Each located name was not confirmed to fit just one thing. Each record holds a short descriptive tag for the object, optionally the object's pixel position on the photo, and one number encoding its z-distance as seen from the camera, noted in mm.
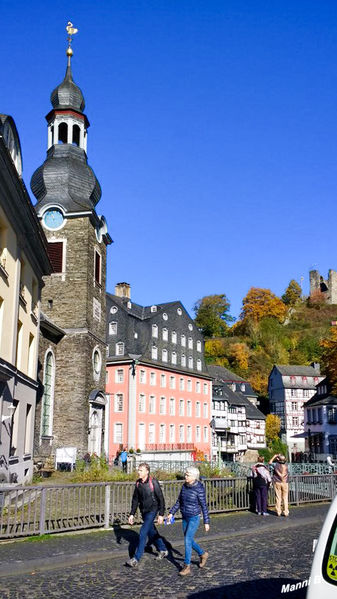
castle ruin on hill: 142500
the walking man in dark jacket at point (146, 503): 8913
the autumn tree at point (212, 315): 113250
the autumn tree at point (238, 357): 97688
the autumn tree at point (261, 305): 120688
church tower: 31953
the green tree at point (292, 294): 143625
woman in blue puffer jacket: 8531
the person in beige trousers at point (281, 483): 14906
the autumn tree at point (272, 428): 85062
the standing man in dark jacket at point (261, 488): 15211
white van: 3787
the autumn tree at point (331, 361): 38872
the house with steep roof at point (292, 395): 84812
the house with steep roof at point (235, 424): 69438
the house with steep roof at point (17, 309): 16922
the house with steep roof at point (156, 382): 50875
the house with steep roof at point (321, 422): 62438
